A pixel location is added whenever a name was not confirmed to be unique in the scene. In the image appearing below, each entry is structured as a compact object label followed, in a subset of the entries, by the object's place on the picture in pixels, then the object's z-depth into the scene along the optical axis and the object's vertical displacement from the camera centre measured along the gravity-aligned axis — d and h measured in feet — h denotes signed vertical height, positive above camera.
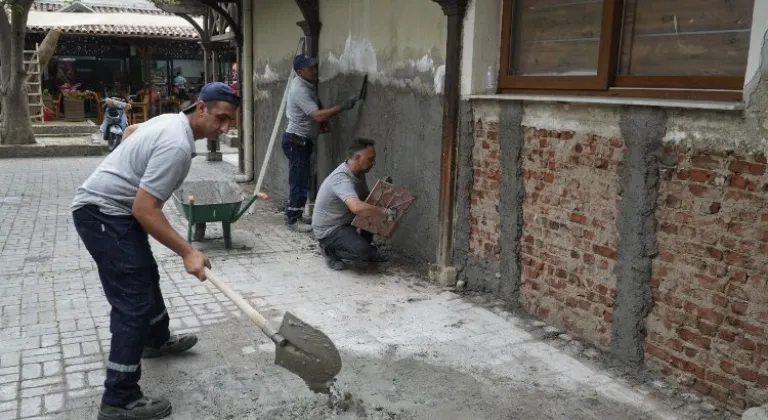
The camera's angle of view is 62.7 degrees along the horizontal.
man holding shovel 10.05 -2.22
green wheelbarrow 19.48 -3.13
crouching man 18.16 -2.97
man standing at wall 23.50 -0.87
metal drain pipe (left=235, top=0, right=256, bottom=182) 32.50 +0.90
